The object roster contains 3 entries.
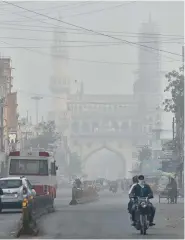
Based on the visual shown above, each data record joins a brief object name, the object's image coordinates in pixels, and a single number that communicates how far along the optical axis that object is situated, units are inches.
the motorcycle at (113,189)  4733.8
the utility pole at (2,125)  4340.1
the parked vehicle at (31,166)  2096.0
